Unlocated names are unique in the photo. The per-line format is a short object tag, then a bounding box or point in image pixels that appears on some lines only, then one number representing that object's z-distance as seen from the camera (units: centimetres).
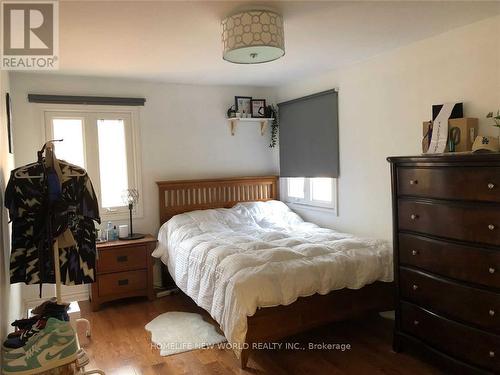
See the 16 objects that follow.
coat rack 204
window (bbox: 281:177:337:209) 422
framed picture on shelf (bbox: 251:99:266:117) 486
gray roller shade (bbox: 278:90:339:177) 408
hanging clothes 203
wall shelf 476
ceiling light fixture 226
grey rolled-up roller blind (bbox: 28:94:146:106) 386
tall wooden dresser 216
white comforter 258
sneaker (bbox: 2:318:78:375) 171
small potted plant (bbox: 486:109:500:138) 249
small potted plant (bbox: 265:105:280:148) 491
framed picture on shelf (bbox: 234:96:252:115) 479
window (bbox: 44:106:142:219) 404
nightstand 383
